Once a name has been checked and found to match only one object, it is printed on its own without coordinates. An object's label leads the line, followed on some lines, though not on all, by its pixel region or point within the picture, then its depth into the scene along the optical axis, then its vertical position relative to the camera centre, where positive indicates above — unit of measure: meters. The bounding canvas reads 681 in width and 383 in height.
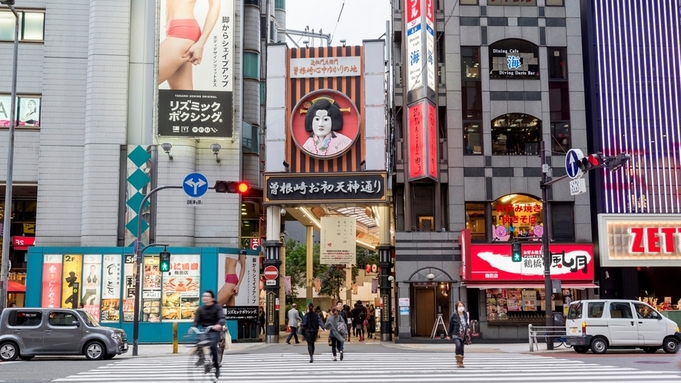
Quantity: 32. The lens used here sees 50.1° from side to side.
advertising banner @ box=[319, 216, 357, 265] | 34.38 +2.23
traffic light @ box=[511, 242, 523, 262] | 27.28 +1.21
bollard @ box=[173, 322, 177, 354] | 25.69 -1.82
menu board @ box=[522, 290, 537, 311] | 32.28 -0.67
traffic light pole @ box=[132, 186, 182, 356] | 25.05 +0.51
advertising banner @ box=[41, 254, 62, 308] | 31.62 +0.35
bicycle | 13.15 -1.08
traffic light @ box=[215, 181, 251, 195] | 22.86 +3.15
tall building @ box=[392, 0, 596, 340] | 31.86 +5.67
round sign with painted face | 32.94 +7.20
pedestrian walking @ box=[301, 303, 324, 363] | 20.91 -1.18
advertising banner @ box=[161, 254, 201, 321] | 31.98 +0.14
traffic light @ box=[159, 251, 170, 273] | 26.62 +0.92
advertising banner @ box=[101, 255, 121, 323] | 31.91 +0.18
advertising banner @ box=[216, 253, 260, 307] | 32.28 +0.31
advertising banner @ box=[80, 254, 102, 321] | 31.81 +0.32
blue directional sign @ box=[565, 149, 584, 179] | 23.53 +3.89
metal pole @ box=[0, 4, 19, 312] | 25.69 +3.24
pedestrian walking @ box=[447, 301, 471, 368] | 18.68 -1.21
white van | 23.73 -1.44
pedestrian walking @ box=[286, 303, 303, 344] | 31.45 -1.48
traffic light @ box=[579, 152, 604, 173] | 22.20 +3.76
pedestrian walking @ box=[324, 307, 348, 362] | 21.08 -1.22
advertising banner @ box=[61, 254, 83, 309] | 31.77 +0.35
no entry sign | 32.56 +0.60
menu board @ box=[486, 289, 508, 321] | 32.12 -0.92
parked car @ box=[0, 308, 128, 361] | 21.95 -1.41
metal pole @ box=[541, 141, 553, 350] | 25.97 +1.00
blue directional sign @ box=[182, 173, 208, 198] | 24.48 +3.43
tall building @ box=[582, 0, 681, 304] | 32.16 +6.73
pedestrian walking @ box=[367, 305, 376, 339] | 37.31 -1.99
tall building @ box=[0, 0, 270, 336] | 32.59 +7.67
